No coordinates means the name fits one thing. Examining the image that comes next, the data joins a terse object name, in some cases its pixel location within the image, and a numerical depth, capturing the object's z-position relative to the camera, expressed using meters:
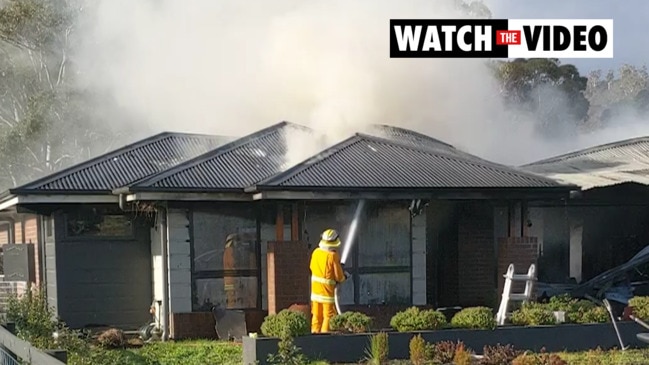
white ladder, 13.38
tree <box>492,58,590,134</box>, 44.09
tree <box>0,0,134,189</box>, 37.69
